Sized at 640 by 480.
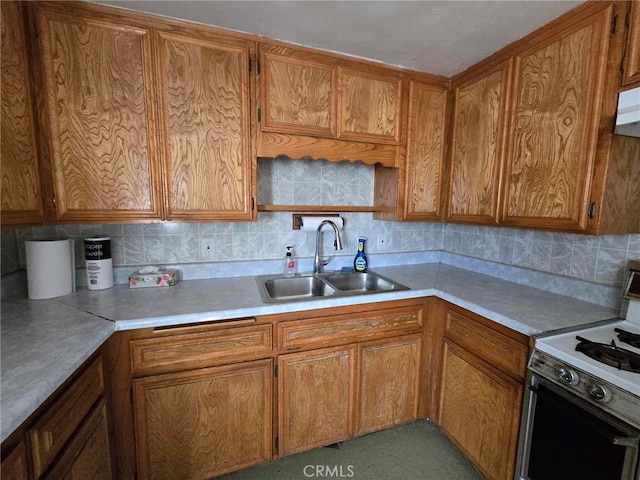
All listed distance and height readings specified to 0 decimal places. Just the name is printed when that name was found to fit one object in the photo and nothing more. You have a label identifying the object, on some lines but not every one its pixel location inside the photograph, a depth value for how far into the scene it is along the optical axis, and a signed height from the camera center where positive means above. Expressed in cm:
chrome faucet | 184 -30
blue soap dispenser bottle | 205 -39
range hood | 103 +36
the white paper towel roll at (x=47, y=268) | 132 -32
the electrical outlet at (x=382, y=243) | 221 -29
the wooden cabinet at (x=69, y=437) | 70 -69
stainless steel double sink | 178 -52
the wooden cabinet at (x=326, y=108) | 152 +56
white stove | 85 -51
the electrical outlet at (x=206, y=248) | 179 -28
